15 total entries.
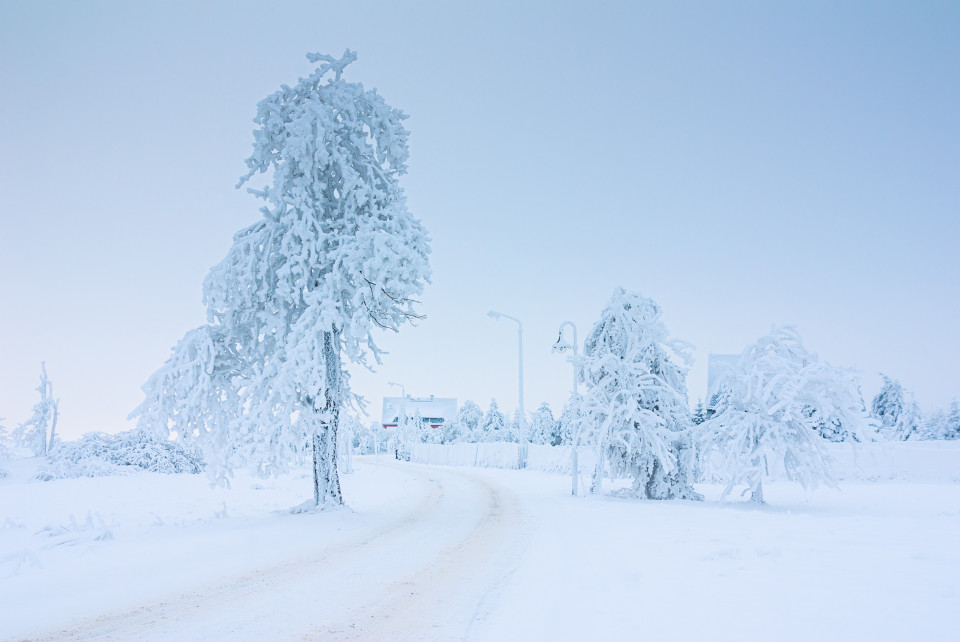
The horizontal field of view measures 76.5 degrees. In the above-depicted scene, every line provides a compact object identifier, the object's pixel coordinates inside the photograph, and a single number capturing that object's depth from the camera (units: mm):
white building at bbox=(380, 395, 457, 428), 114438
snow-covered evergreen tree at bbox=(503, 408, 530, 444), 82612
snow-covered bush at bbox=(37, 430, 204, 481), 32875
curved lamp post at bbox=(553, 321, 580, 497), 20609
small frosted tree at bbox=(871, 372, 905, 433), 72869
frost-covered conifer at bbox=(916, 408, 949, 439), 63906
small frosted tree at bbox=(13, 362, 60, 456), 53344
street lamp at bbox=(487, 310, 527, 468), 33056
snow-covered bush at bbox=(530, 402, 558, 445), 85375
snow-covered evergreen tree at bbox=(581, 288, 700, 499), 19234
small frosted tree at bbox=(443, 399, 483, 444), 89375
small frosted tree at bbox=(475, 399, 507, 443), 86375
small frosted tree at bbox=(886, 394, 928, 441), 67231
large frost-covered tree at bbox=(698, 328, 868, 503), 17406
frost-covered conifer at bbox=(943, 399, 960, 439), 61469
